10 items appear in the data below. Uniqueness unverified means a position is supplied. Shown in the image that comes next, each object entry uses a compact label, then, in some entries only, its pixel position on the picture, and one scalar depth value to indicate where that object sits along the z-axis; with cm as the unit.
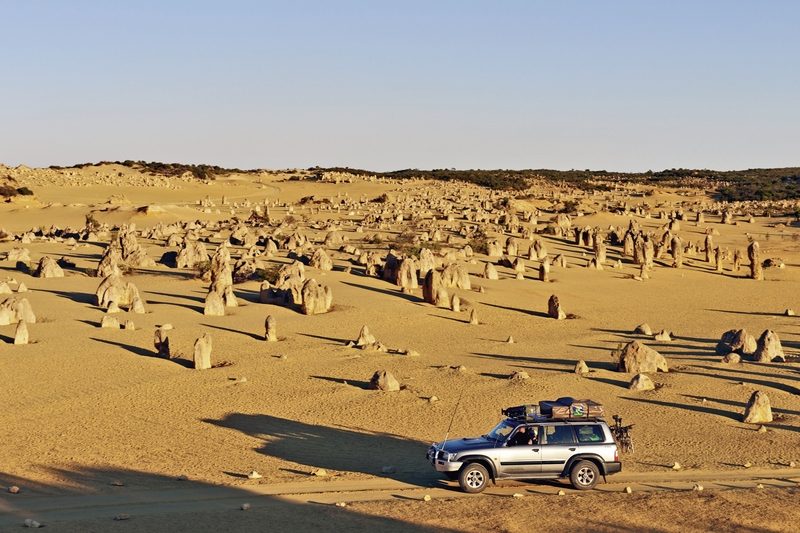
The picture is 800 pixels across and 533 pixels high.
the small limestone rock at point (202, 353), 3008
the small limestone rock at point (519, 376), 2928
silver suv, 1952
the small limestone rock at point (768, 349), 3262
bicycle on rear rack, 2120
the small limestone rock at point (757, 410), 2552
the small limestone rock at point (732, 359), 3244
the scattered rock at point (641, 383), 2861
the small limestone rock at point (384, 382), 2803
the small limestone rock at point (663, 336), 3669
